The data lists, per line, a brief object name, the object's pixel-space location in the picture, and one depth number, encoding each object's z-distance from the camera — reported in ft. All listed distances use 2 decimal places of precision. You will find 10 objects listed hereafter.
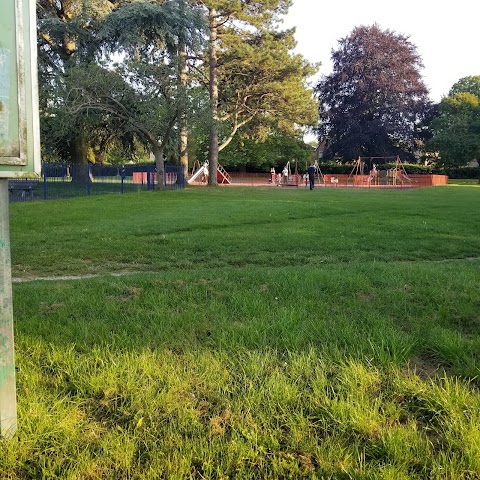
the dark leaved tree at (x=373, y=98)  204.44
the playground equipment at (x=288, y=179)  149.80
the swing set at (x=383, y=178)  156.46
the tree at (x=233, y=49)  111.65
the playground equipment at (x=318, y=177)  165.56
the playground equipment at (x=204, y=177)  146.10
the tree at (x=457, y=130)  184.03
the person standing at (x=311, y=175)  115.96
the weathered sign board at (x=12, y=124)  7.45
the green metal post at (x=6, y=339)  7.87
